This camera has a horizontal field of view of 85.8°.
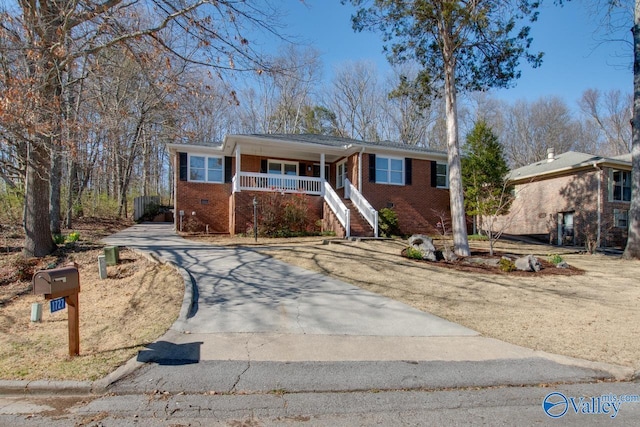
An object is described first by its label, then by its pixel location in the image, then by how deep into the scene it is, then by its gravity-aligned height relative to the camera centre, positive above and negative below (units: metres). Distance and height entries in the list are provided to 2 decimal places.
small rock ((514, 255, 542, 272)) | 9.70 -1.44
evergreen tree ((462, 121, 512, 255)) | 17.05 +2.22
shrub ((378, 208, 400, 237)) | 15.21 -0.40
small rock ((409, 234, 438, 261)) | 10.74 -1.07
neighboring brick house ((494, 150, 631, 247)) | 17.33 +0.78
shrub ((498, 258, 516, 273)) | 9.68 -1.47
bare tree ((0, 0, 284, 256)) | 6.33 +3.41
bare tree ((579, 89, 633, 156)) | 35.84 +8.97
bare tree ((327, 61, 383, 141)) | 35.44 +10.15
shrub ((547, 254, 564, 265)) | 10.68 -1.48
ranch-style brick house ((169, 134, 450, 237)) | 15.50 +1.55
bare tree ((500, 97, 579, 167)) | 37.84 +9.14
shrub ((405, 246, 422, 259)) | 10.79 -1.28
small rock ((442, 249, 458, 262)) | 10.82 -1.36
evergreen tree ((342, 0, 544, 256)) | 11.49 +6.26
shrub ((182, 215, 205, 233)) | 16.48 -0.58
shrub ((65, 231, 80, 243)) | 10.76 -0.79
